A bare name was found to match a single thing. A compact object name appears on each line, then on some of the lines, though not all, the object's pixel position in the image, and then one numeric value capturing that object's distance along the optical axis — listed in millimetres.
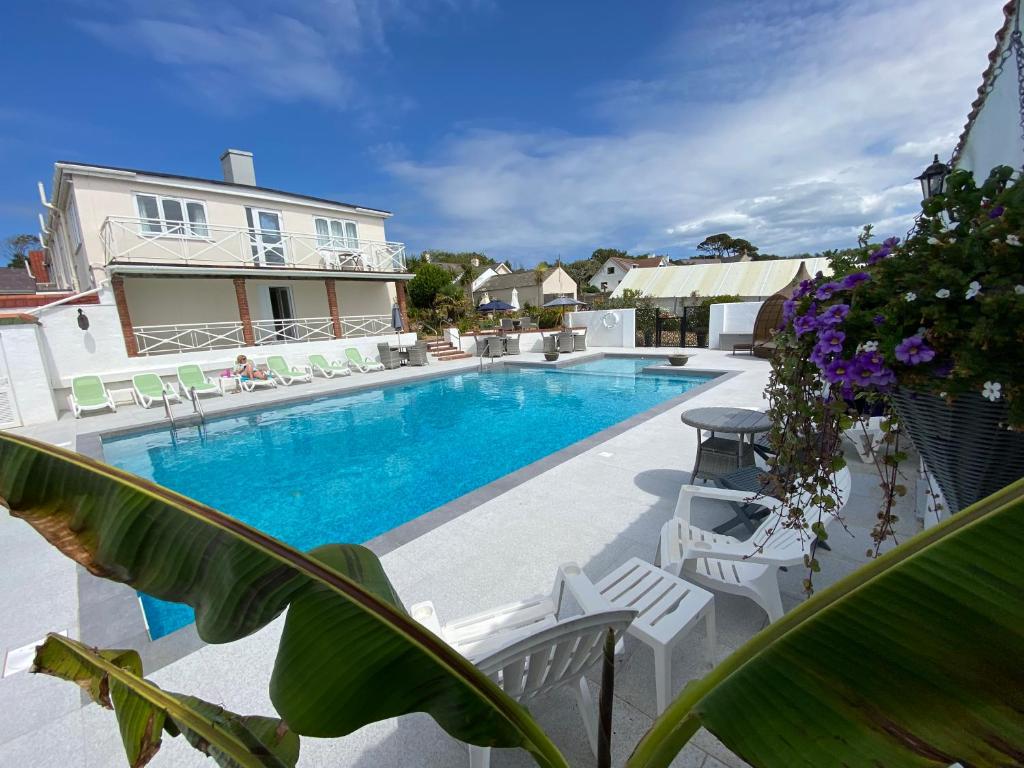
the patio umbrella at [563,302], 23188
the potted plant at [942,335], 1203
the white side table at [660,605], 2332
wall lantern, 4613
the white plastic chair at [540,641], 1773
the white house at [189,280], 12719
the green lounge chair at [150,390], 12534
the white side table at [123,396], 13293
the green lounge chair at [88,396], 11750
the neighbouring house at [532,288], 48000
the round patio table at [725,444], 5023
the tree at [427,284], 30953
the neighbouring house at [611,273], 56719
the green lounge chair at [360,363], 17828
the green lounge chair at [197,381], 13755
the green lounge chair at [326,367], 16703
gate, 19750
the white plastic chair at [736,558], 2797
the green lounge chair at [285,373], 15547
